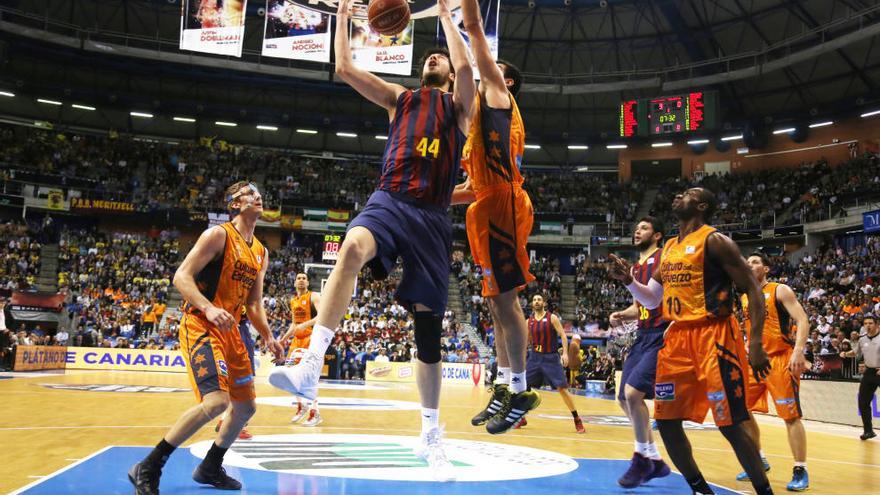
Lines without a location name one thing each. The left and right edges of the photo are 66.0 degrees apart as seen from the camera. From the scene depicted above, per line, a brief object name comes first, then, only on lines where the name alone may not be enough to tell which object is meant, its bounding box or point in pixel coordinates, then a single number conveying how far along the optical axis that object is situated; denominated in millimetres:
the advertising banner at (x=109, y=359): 21906
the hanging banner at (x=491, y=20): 18891
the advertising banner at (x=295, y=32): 19469
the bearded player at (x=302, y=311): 10836
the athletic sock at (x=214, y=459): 5355
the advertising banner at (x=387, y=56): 19344
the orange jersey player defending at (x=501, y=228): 4617
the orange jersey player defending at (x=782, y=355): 7004
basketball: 4176
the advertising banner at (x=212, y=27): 19688
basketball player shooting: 3662
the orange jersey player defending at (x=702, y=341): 4910
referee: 11508
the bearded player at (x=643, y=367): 6328
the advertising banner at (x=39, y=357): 19969
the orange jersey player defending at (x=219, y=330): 5102
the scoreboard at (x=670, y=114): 31047
